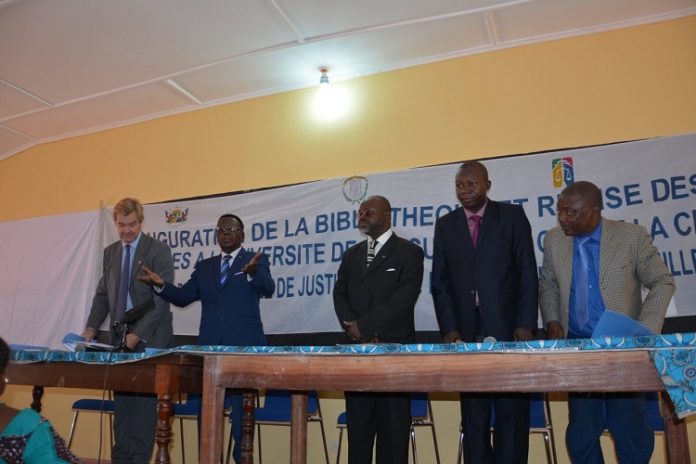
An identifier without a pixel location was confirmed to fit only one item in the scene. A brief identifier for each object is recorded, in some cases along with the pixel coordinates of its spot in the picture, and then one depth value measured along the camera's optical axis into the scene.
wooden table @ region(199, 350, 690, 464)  1.74
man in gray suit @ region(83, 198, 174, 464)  3.56
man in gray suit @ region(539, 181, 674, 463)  2.63
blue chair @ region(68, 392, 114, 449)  4.42
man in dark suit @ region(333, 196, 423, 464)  3.09
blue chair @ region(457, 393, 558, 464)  3.45
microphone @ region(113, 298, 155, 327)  2.94
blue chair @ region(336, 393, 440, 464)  3.68
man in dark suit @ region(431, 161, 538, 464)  2.82
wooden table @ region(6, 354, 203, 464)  2.47
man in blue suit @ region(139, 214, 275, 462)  3.61
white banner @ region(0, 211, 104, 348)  5.48
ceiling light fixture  4.93
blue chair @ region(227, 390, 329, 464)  3.87
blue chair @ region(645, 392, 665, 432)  3.07
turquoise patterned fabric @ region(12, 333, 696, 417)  1.67
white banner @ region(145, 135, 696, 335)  3.76
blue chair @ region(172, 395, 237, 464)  4.29
